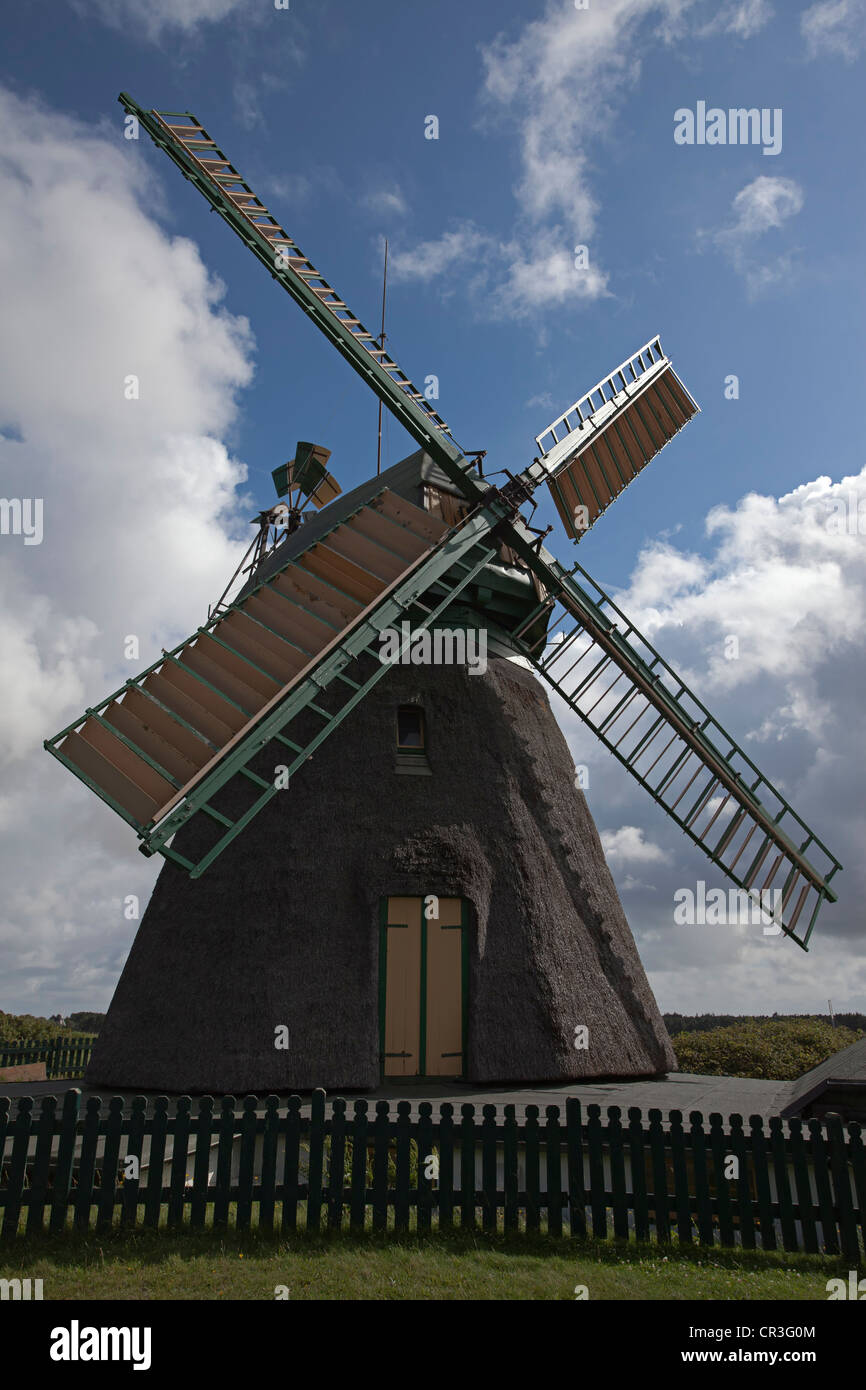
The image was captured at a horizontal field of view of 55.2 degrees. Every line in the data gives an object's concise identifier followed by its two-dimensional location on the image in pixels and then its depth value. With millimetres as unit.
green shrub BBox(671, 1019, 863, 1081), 16781
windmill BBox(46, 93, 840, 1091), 9883
